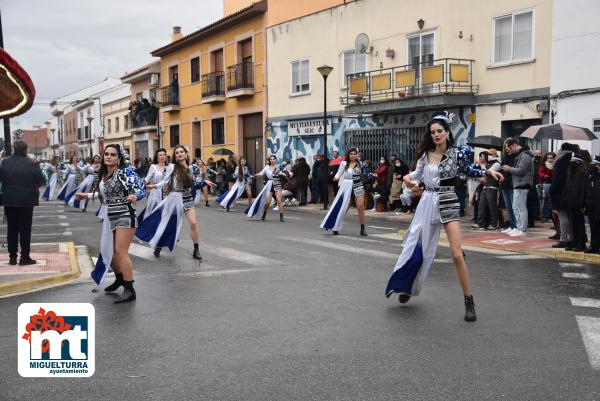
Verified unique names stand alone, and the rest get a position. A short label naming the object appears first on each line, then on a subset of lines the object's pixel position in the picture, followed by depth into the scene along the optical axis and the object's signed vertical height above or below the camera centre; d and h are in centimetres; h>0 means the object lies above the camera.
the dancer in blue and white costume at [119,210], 734 -71
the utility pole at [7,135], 1803 +29
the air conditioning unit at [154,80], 4009 +390
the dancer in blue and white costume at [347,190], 1307 -92
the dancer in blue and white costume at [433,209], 650 -65
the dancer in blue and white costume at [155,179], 1045 -53
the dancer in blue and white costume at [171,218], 1043 -114
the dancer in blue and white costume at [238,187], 1953 -129
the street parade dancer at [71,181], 2267 -121
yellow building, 2967 +279
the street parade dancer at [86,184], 2033 -118
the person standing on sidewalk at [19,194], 977 -71
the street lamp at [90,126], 5434 +168
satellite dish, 2263 +339
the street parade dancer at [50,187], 2648 -168
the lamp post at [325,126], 2052 +57
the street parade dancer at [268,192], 1717 -123
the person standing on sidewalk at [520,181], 1270 -75
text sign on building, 2520 +64
